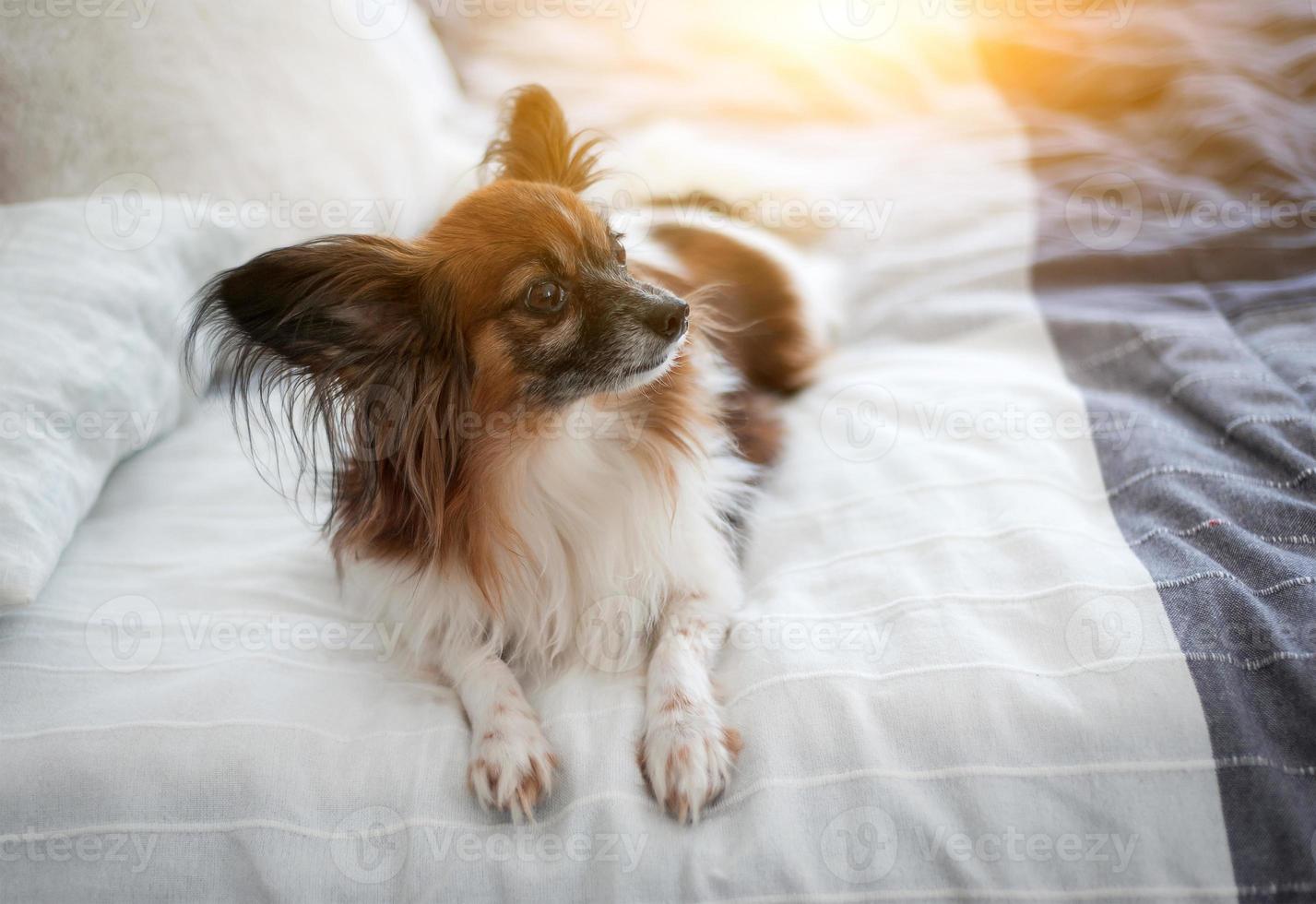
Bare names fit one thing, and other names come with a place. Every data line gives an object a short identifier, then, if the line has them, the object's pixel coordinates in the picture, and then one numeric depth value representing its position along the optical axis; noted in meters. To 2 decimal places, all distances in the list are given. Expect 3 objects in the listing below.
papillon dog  0.54
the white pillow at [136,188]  0.60
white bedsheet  0.50
